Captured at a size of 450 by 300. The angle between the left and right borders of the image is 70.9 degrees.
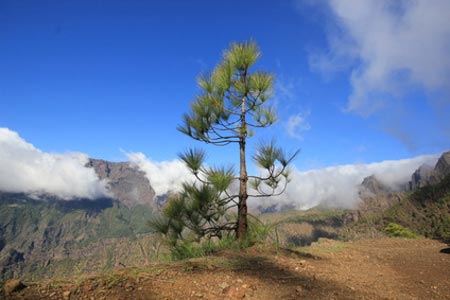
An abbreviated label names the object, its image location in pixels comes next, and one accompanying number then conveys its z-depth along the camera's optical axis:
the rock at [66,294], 4.24
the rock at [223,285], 4.99
